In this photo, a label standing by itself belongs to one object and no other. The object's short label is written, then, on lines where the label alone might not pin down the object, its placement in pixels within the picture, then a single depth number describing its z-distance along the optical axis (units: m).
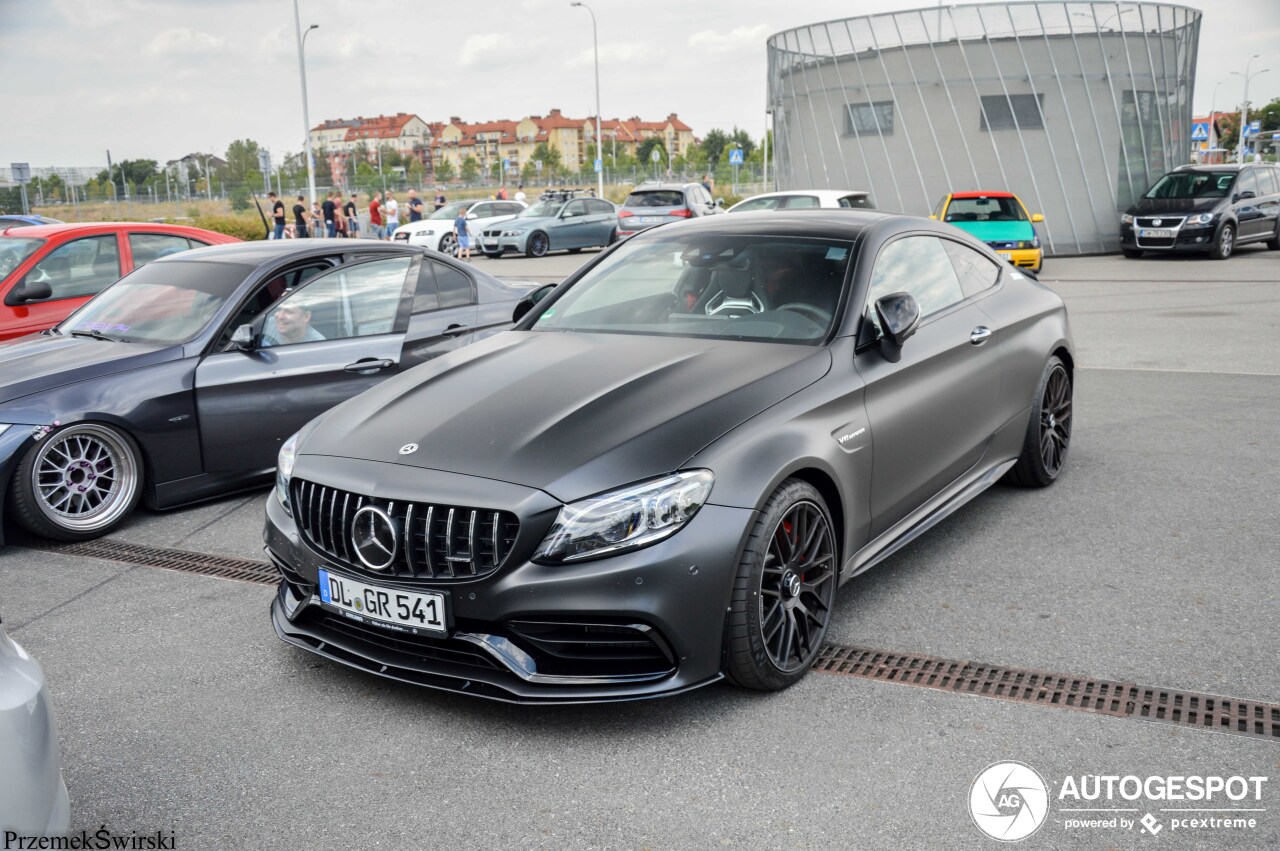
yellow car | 18.58
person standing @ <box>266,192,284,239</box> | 26.30
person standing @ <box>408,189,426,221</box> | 31.00
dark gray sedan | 5.57
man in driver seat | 6.28
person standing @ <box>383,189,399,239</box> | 31.77
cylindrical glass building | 26.61
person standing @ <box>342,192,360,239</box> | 31.89
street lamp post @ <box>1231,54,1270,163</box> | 65.38
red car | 8.20
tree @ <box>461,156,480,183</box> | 97.56
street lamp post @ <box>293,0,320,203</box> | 41.22
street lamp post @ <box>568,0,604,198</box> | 51.59
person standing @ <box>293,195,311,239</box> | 27.59
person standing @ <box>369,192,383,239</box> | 30.20
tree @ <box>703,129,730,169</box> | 128.11
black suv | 21.67
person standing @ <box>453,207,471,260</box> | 26.53
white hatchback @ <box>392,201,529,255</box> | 28.06
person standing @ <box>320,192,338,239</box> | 27.36
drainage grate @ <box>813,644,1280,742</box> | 3.43
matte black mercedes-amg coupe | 3.30
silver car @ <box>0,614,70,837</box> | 2.04
